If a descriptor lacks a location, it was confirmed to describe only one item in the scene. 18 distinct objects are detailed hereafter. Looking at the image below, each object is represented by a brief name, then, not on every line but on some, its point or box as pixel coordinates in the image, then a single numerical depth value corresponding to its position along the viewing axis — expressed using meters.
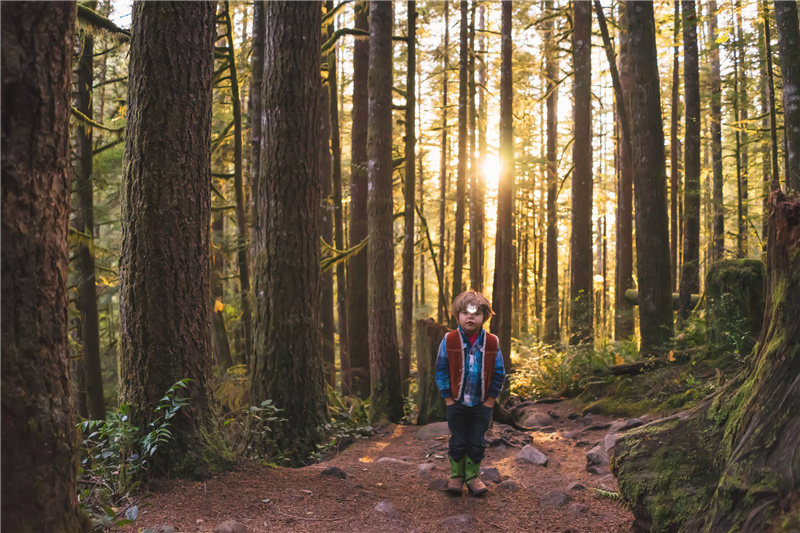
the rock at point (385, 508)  4.79
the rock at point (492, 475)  6.07
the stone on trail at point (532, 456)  6.90
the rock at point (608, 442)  6.60
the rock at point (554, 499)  5.12
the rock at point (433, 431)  8.52
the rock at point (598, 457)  6.41
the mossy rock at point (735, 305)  7.94
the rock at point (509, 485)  5.71
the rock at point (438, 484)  5.68
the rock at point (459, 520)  4.65
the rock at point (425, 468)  6.36
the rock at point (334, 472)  5.64
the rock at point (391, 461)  6.81
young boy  5.49
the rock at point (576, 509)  4.79
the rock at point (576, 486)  5.56
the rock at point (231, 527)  3.78
